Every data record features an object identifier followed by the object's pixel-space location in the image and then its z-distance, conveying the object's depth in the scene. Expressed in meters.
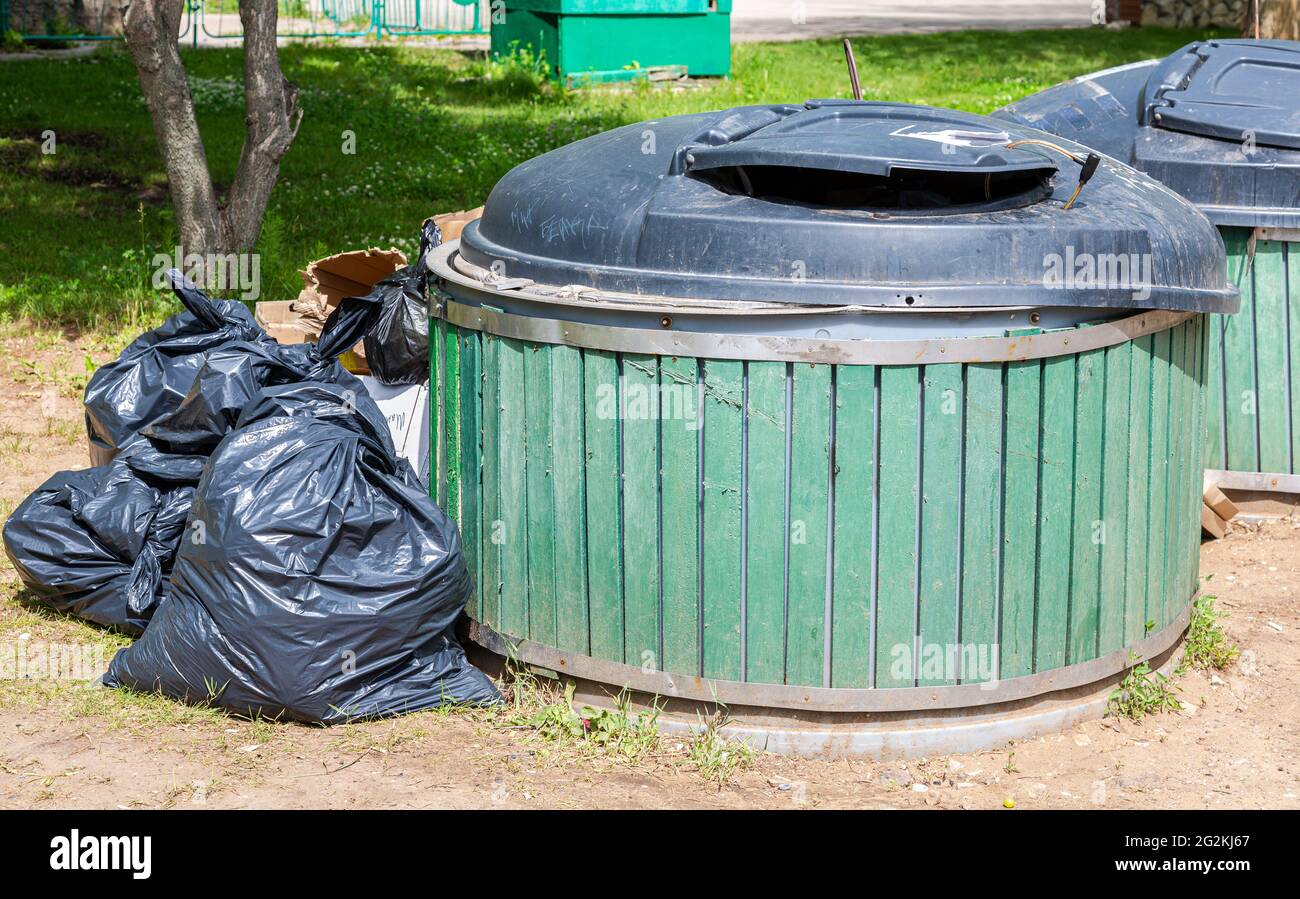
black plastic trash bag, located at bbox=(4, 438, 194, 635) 4.06
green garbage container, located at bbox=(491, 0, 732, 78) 13.05
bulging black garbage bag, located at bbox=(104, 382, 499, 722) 3.48
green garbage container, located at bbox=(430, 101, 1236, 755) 3.27
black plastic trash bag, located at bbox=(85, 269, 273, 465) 4.49
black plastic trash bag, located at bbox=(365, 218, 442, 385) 4.52
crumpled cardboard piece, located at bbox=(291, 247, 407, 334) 5.19
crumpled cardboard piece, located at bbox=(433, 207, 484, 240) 5.18
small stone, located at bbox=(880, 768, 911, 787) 3.42
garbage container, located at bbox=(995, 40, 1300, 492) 4.71
